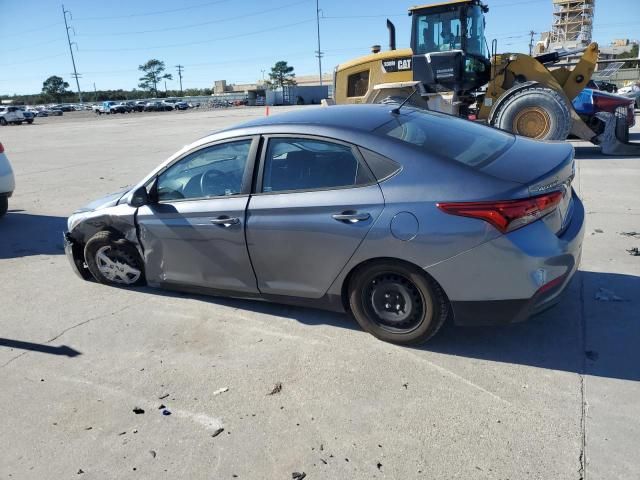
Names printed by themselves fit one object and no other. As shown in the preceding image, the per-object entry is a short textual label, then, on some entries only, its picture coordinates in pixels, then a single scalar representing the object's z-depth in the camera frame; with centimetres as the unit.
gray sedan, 309
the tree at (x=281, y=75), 10969
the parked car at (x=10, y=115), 4419
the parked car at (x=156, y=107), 7188
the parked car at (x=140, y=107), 7251
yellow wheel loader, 1077
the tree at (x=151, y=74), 13762
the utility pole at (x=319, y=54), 7988
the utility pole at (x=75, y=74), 11319
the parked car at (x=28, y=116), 4559
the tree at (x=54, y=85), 13723
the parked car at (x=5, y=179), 771
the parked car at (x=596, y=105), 1195
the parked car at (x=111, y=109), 6794
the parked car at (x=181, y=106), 7444
